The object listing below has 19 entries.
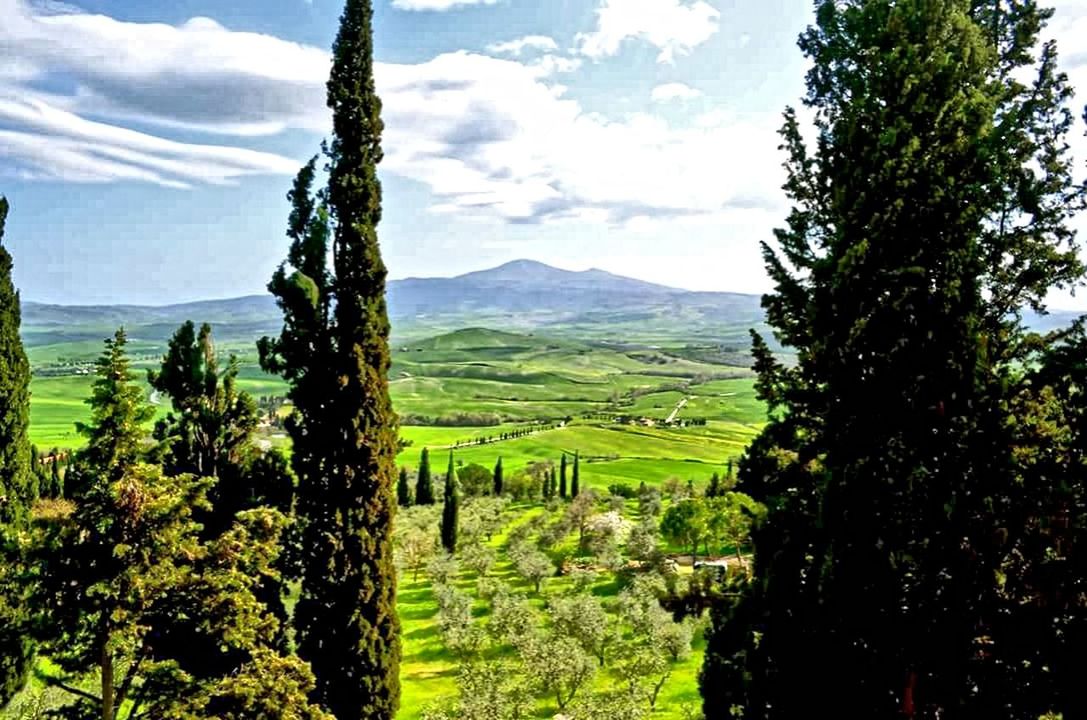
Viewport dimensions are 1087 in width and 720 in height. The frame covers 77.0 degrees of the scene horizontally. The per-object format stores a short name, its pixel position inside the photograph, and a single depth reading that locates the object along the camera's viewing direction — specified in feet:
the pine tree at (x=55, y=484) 169.12
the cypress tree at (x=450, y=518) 186.91
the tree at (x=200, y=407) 43.65
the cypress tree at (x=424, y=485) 262.88
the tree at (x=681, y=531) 148.97
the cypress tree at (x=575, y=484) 274.36
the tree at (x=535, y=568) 156.56
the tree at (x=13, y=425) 65.92
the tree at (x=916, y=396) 22.33
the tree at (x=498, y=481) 291.99
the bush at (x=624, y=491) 285.84
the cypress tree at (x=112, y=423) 30.63
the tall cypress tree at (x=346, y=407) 48.37
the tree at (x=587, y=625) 105.70
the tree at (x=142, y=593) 30.14
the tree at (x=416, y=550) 181.06
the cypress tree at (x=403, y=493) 265.30
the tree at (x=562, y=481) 280.51
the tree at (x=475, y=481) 290.15
